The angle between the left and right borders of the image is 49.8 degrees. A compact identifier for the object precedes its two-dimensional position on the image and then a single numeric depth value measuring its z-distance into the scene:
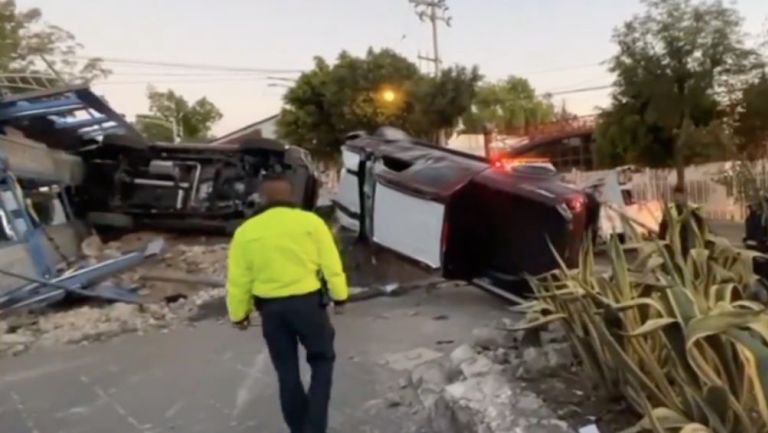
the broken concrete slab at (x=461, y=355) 4.89
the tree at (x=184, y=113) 68.62
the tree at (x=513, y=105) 53.44
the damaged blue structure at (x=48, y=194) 9.88
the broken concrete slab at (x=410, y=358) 6.38
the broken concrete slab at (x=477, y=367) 4.31
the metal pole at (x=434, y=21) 41.28
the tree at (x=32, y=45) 29.88
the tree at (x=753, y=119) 24.20
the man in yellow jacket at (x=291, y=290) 4.21
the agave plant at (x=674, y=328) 2.67
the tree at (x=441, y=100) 33.31
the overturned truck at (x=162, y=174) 13.85
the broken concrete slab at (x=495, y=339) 5.17
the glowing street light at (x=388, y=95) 35.34
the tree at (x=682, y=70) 25.30
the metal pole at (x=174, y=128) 54.64
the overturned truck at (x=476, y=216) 8.00
